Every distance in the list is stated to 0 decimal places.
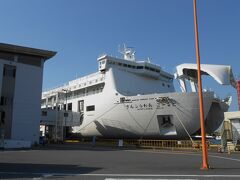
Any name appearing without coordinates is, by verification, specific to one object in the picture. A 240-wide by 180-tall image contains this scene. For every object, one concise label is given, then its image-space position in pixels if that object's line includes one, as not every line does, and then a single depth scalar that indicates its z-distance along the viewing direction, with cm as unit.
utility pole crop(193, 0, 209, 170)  801
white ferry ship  2030
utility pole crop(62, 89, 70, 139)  2954
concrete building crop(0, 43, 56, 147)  2086
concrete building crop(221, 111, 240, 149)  1802
